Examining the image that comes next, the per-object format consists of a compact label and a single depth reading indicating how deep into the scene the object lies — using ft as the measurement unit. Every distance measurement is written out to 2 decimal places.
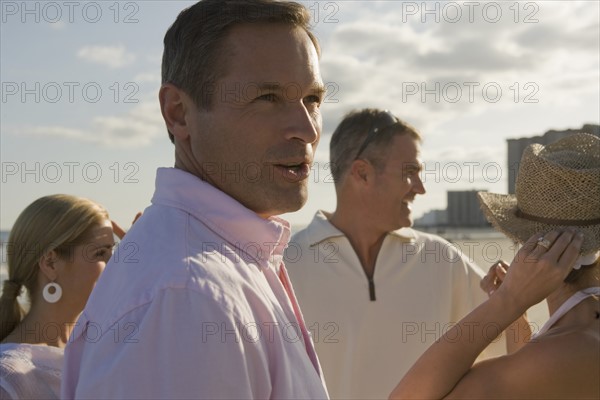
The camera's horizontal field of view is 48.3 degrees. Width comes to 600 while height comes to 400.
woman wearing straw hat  7.13
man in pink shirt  3.62
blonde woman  9.83
